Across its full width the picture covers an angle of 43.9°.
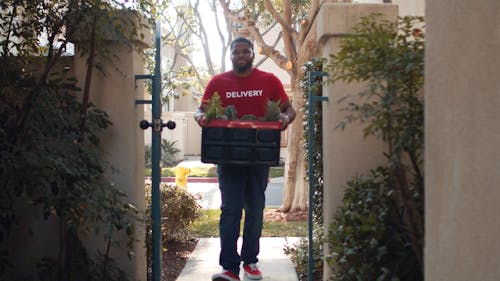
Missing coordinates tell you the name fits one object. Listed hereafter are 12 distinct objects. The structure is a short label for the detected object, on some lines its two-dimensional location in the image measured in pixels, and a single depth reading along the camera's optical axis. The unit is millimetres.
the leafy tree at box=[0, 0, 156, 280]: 3854
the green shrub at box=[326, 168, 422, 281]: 4020
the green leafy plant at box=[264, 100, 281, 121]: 4820
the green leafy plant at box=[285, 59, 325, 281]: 5660
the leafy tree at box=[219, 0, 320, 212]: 10570
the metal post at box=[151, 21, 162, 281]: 4809
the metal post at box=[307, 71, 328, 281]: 5046
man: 5098
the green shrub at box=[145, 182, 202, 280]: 7359
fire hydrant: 11727
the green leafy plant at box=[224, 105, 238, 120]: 4864
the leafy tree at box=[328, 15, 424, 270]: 3643
